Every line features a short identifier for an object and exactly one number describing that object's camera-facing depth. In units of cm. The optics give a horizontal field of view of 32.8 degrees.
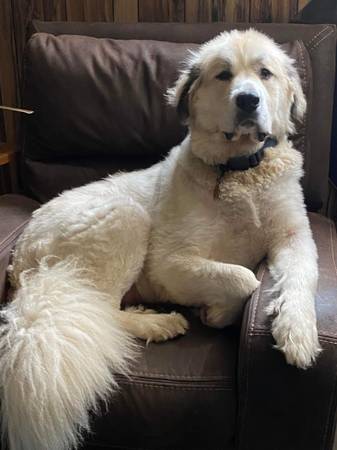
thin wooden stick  193
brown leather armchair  132
